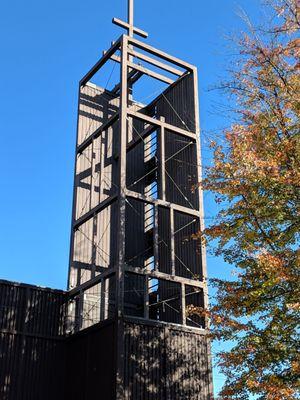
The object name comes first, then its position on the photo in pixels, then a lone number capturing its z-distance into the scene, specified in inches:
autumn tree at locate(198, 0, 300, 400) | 474.0
